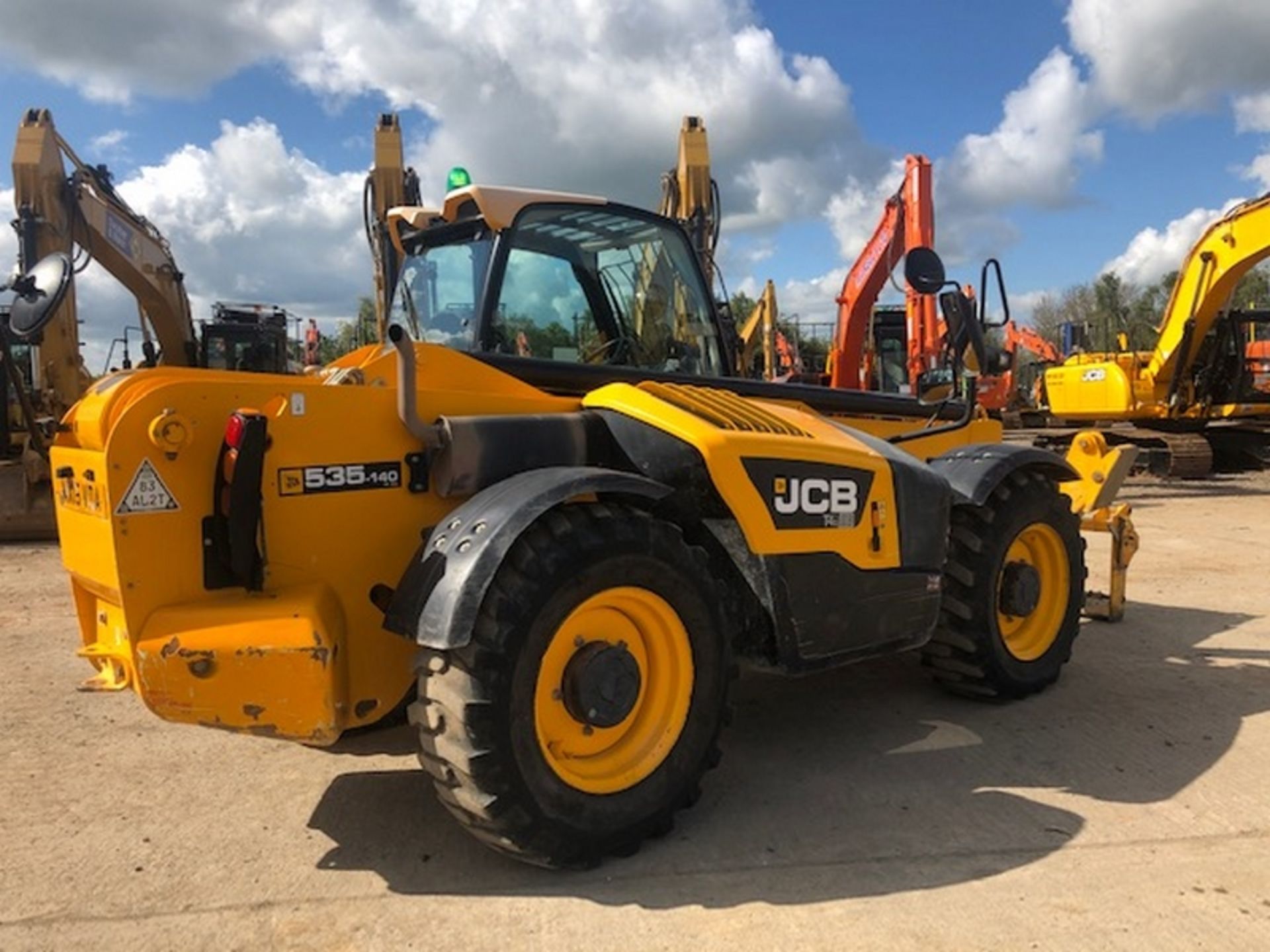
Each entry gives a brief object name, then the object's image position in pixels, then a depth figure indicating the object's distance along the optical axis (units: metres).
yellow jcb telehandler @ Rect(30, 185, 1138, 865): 2.80
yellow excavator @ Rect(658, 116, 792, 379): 10.34
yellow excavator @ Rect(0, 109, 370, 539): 10.48
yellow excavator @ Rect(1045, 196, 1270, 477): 14.52
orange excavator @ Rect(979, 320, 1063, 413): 20.70
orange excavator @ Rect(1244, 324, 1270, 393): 15.86
